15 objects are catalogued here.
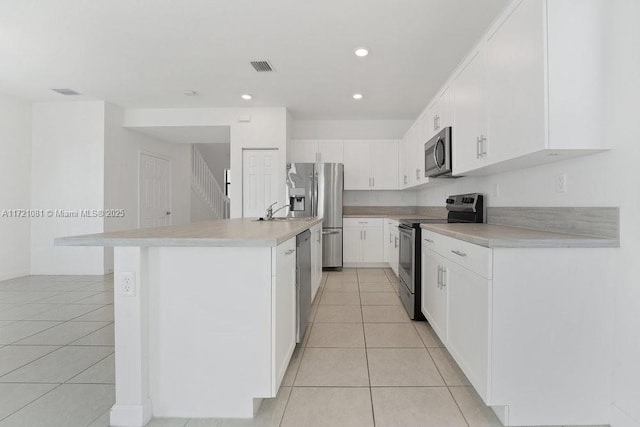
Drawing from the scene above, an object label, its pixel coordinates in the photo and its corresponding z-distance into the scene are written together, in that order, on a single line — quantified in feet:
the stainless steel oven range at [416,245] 9.29
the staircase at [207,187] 23.88
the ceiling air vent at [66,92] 13.92
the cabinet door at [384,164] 17.85
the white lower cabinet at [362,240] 17.15
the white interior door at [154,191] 18.34
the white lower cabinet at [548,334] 4.86
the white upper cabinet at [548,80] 4.81
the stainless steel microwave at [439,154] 9.31
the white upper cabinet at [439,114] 9.29
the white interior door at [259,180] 16.97
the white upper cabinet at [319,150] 17.94
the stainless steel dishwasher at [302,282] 7.14
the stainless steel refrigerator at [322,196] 16.65
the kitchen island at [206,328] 5.02
